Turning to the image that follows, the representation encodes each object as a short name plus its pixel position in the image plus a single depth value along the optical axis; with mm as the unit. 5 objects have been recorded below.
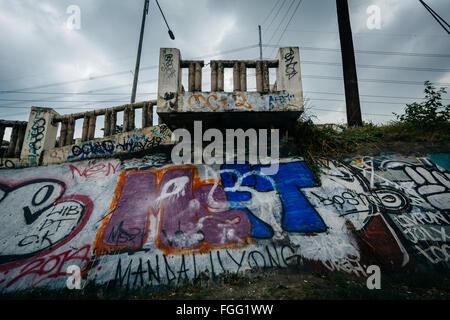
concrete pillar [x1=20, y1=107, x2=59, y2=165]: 6926
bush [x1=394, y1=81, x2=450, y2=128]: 5980
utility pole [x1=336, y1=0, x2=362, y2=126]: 7616
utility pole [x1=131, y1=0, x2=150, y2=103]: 10734
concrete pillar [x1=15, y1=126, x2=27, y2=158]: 7168
